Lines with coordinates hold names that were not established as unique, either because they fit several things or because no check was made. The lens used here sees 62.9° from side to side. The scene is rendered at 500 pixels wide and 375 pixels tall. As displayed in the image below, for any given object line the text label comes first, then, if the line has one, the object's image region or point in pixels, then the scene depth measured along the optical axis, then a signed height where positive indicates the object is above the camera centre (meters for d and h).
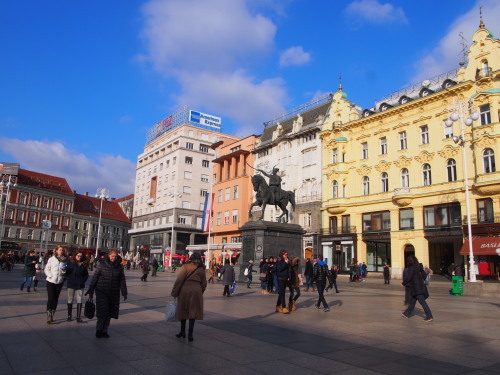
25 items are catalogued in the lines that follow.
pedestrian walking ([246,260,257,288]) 21.81 -0.52
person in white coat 8.95 -0.47
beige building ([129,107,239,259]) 70.94 +13.70
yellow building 33.84 +9.10
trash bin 21.69 -0.83
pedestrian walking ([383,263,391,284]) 31.48 -0.62
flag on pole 52.12 +6.45
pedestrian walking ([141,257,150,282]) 26.99 -0.74
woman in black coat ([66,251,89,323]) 9.40 -0.52
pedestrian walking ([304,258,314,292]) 19.73 -0.38
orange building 60.31 +10.85
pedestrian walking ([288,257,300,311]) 11.93 -0.41
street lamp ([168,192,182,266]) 66.04 +2.33
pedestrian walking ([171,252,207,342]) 7.33 -0.57
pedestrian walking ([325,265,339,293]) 21.18 -0.56
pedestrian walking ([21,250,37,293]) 16.67 -0.58
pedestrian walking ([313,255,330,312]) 12.42 -0.35
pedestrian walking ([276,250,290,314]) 11.52 -0.41
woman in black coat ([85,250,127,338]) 7.45 -0.57
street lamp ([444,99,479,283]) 22.50 +7.68
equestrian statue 24.14 +4.16
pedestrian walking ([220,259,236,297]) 16.69 -0.71
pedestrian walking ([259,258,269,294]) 18.50 -0.50
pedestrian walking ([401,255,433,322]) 10.71 -0.45
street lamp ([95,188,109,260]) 55.33 +8.71
